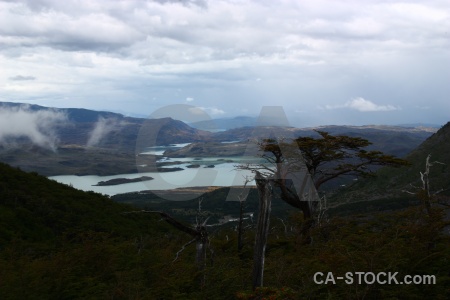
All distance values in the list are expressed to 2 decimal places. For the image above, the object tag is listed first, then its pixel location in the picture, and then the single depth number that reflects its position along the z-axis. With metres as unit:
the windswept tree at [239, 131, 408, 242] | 24.52
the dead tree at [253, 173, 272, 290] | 10.81
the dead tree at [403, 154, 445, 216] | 15.62
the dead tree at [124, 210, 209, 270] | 13.31
